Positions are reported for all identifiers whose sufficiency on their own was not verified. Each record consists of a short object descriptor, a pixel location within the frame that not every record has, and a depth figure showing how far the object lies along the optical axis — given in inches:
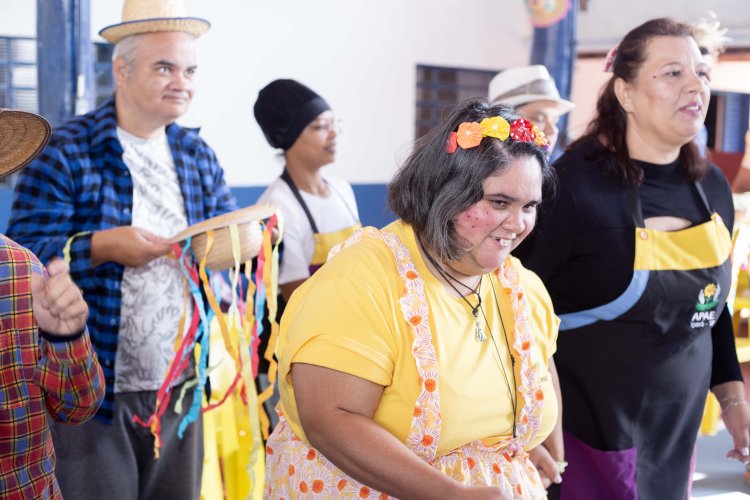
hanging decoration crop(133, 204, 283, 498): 98.9
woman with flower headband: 61.9
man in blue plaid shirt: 96.3
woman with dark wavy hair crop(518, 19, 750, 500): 87.6
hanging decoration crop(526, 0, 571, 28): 297.1
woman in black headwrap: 132.0
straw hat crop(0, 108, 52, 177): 67.2
